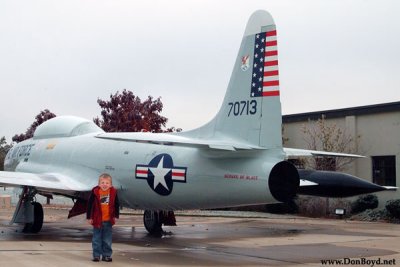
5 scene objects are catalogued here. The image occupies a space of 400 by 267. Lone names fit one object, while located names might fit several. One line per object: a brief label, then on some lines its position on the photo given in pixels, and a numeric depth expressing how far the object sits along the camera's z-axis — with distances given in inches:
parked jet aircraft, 477.4
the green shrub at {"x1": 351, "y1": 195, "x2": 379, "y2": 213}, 1018.1
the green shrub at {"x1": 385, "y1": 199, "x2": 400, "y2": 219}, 932.2
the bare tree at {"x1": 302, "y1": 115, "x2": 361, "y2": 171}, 1102.4
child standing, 425.7
